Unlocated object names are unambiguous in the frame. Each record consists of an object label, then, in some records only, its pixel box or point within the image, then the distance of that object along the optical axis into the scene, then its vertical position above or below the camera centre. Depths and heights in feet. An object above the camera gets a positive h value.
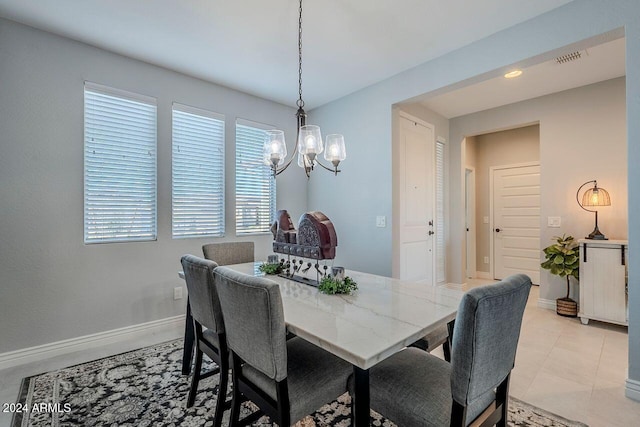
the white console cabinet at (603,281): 9.77 -2.27
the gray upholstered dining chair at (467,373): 3.22 -2.03
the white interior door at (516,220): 15.79 -0.36
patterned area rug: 5.52 -3.79
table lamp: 10.62 +0.52
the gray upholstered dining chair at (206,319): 4.97 -1.85
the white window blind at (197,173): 10.17 +1.45
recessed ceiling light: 10.03 +4.74
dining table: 3.45 -1.47
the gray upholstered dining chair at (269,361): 3.70 -2.14
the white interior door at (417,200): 11.89 +0.58
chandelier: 6.48 +1.54
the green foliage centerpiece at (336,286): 5.46 -1.33
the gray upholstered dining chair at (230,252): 8.48 -1.13
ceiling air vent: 8.95 +4.75
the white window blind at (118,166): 8.59 +1.46
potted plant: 11.02 -1.84
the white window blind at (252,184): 11.71 +1.22
